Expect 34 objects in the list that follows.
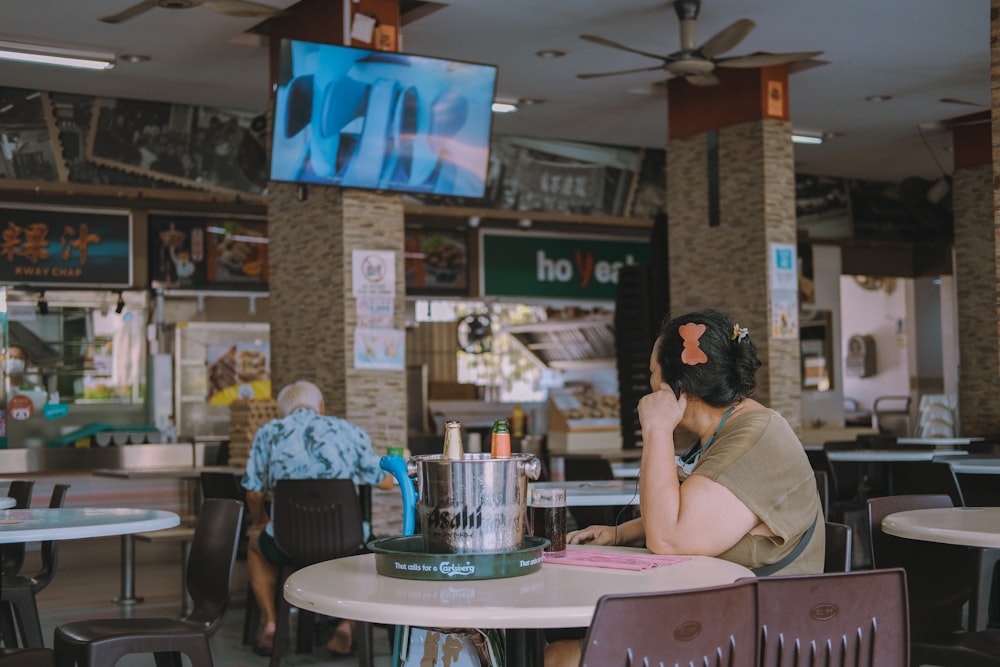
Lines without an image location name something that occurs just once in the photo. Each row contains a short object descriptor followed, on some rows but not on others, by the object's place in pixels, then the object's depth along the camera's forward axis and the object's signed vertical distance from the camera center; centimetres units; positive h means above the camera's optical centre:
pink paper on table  245 -43
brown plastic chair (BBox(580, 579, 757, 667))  182 -43
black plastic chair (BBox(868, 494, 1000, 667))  349 -70
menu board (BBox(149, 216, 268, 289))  1031 +92
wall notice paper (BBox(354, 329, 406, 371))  763 +4
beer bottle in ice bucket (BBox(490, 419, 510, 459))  243 -18
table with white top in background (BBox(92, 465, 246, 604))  732 -110
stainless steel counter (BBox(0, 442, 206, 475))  912 -75
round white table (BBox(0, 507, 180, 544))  353 -51
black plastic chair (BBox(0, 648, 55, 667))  318 -79
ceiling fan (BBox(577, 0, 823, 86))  763 +189
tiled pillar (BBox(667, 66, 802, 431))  924 +117
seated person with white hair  566 -47
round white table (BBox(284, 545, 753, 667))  193 -42
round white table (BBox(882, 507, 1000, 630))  311 -50
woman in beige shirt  258 -25
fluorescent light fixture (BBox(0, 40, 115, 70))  820 +211
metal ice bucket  228 -28
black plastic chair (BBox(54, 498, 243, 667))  328 -77
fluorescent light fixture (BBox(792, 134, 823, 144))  1184 +208
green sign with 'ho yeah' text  1208 +92
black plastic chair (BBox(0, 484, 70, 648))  461 -93
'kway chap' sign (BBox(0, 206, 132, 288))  969 +93
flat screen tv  688 +141
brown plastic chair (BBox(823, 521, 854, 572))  297 -49
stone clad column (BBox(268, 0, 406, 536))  760 +46
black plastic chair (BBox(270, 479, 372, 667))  526 -70
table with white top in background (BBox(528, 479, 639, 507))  458 -56
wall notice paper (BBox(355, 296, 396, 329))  766 +29
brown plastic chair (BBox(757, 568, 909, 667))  199 -45
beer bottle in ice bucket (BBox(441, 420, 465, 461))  241 -17
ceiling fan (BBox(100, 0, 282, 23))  665 +195
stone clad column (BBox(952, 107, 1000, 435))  1159 +69
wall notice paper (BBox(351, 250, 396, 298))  764 +53
